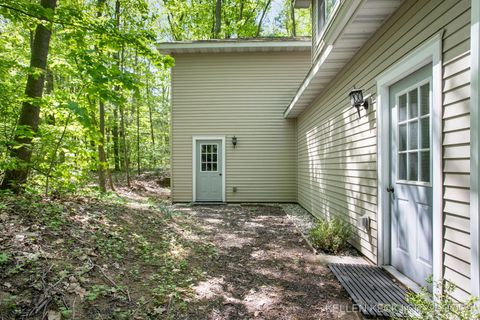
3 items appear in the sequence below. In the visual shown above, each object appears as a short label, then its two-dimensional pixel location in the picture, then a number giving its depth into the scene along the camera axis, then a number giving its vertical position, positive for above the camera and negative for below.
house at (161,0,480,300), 1.94 +0.36
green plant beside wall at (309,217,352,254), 3.85 -1.08
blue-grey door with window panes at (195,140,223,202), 8.64 -0.44
